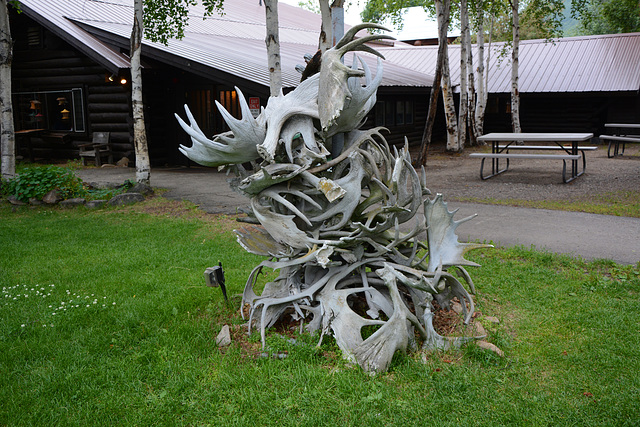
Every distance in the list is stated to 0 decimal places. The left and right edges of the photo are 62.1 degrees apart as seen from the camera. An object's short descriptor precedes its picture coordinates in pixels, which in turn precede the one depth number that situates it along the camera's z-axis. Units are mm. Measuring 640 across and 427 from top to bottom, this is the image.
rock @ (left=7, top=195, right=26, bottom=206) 9963
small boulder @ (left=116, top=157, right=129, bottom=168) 16109
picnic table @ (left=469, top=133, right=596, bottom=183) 12198
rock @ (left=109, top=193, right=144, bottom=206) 9977
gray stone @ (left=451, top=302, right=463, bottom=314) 4562
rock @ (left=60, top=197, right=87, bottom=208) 9781
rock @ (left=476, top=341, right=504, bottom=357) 3747
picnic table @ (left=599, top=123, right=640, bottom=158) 15109
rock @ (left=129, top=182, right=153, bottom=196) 10703
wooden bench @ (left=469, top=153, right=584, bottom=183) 11716
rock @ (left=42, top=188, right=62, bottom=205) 9922
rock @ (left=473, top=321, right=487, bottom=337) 4055
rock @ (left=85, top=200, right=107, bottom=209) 9696
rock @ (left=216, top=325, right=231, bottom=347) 4090
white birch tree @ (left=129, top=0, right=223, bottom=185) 10492
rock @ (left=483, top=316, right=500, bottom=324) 4375
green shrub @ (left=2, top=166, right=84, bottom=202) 9992
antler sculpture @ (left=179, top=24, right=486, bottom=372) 3652
